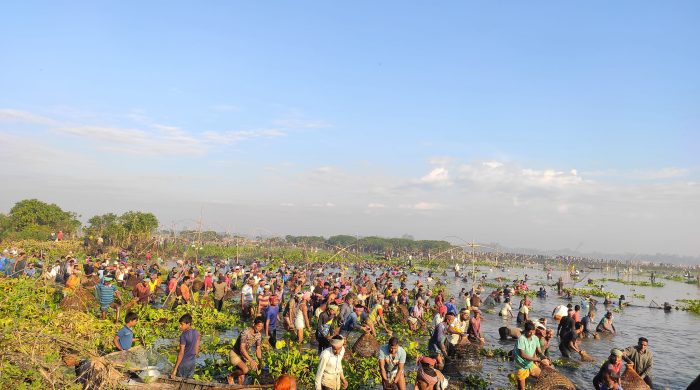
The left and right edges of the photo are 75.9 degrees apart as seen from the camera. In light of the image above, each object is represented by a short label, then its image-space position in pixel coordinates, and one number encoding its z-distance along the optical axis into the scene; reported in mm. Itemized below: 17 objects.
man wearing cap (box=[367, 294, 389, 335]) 15873
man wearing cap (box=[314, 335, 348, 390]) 8641
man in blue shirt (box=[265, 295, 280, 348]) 14312
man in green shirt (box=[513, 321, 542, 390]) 11000
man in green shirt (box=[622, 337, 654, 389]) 11711
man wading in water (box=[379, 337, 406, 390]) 9102
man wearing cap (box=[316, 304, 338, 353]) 13039
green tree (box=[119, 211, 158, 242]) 48094
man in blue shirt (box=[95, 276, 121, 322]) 16078
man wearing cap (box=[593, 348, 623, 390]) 8898
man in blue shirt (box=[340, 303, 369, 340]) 15187
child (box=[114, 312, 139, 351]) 9906
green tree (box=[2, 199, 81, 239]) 47569
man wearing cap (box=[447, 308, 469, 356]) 13636
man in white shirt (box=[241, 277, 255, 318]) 19398
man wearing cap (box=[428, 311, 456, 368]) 12859
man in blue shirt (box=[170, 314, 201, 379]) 9297
